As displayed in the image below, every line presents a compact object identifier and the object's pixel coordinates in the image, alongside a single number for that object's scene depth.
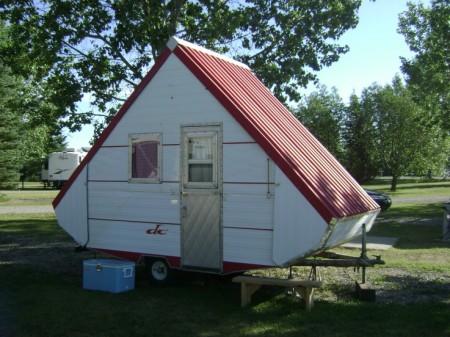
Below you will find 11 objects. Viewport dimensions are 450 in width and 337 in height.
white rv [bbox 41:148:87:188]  43.38
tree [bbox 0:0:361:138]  16.36
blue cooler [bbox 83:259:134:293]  8.63
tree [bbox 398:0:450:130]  26.47
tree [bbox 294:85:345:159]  47.31
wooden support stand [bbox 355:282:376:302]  8.13
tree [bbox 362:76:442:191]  44.47
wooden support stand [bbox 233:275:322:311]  7.45
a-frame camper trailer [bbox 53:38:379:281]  7.52
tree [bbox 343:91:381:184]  41.28
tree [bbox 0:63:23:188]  33.88
